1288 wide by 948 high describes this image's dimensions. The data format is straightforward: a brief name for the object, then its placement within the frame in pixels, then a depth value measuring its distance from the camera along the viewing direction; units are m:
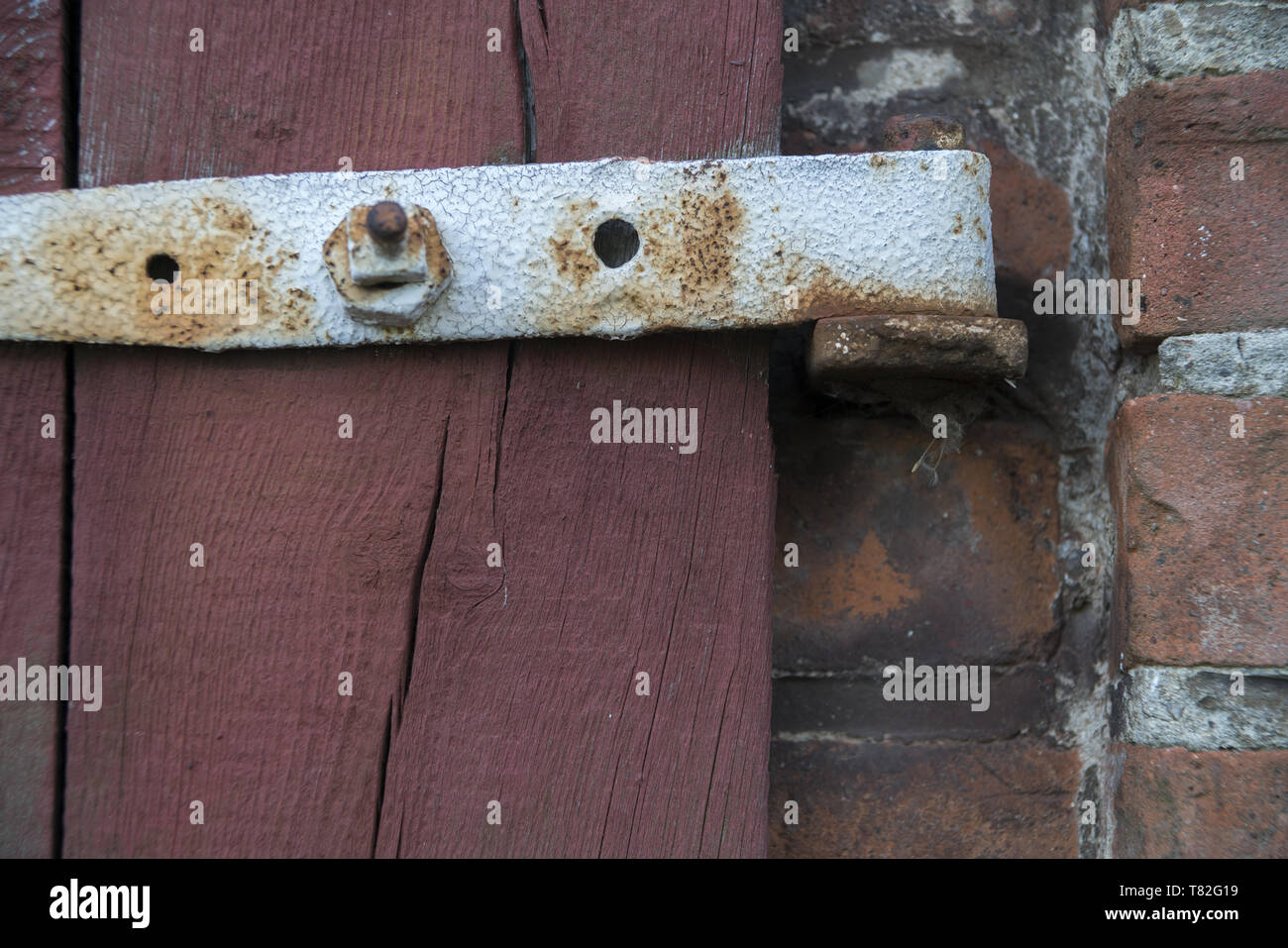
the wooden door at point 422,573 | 0.64
